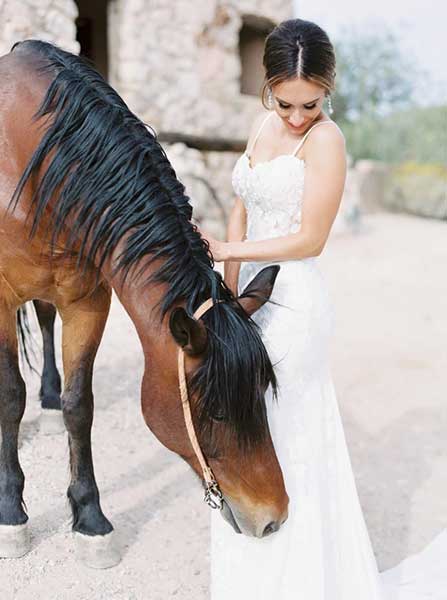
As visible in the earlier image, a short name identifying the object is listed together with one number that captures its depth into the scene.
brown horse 1.58
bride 1.84
